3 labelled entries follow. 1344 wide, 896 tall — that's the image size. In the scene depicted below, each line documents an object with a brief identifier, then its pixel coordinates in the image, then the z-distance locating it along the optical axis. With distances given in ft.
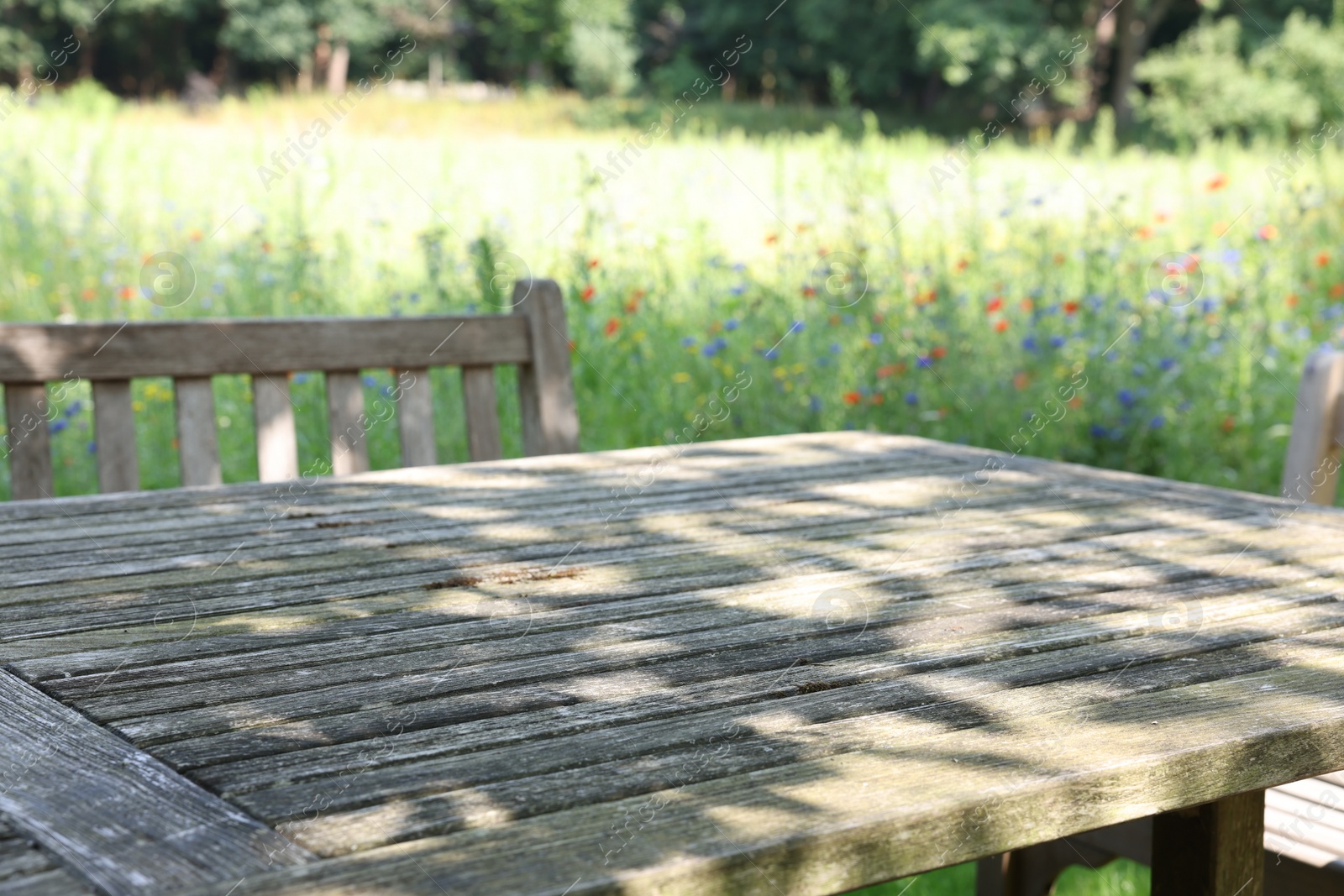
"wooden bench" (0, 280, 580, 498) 7.14
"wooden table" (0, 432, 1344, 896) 2.80
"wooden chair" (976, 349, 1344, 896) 5.36
